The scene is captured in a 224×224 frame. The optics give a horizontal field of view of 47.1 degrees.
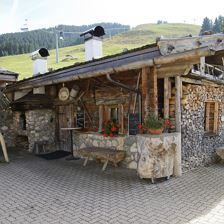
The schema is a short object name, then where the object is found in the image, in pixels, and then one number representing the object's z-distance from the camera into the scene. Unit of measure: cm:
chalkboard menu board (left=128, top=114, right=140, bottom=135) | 729
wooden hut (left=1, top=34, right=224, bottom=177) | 612
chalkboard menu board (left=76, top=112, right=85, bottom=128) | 933
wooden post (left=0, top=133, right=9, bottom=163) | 882
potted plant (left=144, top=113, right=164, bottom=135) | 618
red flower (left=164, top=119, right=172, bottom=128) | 660
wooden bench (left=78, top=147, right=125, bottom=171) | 714
